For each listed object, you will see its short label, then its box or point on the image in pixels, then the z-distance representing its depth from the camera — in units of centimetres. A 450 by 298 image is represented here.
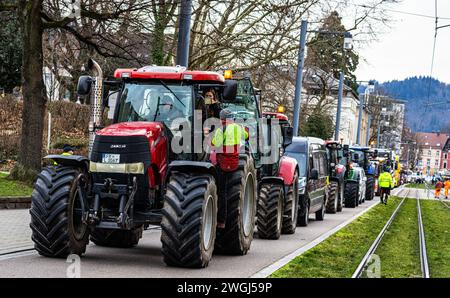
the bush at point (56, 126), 3108
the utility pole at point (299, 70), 3334
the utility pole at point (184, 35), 2253
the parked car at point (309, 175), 2353
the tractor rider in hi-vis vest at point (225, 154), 1372
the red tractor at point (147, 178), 1192
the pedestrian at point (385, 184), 4400
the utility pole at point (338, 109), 5277
